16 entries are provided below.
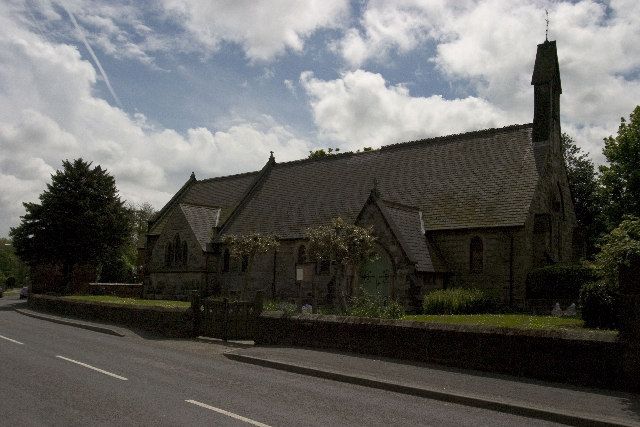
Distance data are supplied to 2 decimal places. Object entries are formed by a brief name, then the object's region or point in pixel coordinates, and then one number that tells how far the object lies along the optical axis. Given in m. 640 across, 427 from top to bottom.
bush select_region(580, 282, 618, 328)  15.01
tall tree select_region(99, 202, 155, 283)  65.25
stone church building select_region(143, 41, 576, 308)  27.98
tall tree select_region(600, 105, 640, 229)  42.00
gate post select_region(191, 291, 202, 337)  20.56
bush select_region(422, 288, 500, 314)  24.64
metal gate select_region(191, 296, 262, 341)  18.56
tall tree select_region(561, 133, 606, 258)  49.62
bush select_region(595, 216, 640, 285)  10.85
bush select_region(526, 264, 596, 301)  24.58
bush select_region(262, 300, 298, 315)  17.77
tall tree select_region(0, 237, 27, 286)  114.80
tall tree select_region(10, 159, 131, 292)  46.72
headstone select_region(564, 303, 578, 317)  22.70
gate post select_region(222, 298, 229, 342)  19.16
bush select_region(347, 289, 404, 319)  17.17
